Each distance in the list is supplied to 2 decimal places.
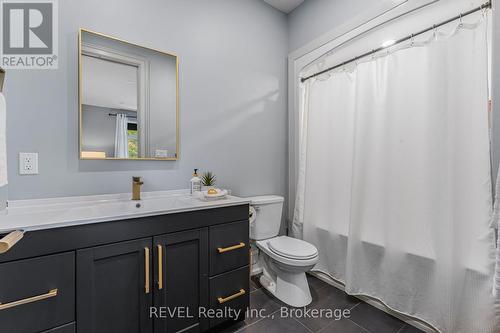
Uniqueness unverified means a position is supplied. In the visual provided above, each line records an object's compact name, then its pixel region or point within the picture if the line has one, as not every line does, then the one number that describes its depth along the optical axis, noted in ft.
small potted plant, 6.34
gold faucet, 5.30
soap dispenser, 6.19
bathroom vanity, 3.25
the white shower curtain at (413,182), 4.41
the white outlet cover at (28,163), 4.43
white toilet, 6.03
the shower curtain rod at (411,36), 4.35
